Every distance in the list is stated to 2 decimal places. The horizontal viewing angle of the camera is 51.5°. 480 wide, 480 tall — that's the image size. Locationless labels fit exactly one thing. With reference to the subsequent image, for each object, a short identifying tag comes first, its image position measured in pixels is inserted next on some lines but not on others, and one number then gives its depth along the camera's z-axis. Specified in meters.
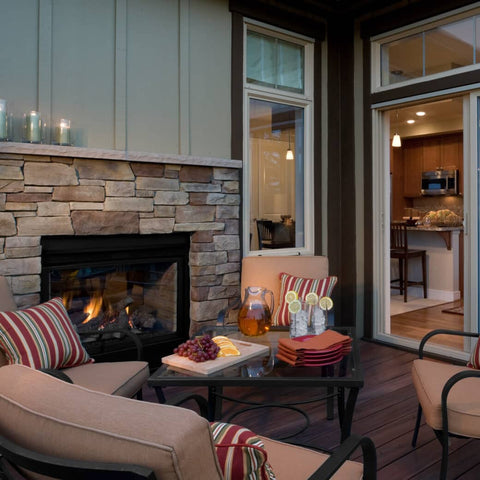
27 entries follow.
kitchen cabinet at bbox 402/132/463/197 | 8.97
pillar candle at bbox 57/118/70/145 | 3.22
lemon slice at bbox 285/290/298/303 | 2.82
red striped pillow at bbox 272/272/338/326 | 3.62
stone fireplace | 3.08
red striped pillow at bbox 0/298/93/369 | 2.30
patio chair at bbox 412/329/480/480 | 2.10
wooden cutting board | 2.23
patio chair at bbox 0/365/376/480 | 0.86
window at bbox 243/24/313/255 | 4.37
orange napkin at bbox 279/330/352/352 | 2.39
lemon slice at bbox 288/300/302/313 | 2.71
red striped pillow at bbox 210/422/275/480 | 1.07
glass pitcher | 2.76
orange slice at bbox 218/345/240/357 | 2.41
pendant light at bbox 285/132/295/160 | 4.64
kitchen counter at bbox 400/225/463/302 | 6.52
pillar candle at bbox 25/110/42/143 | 3.09
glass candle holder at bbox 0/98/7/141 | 2.98
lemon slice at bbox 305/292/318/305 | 2.80
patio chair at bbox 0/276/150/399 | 2.35
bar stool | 6.54
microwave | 8.84
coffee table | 2.15
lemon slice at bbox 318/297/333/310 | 2.81
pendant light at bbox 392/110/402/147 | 7.47
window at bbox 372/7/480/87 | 3.89
